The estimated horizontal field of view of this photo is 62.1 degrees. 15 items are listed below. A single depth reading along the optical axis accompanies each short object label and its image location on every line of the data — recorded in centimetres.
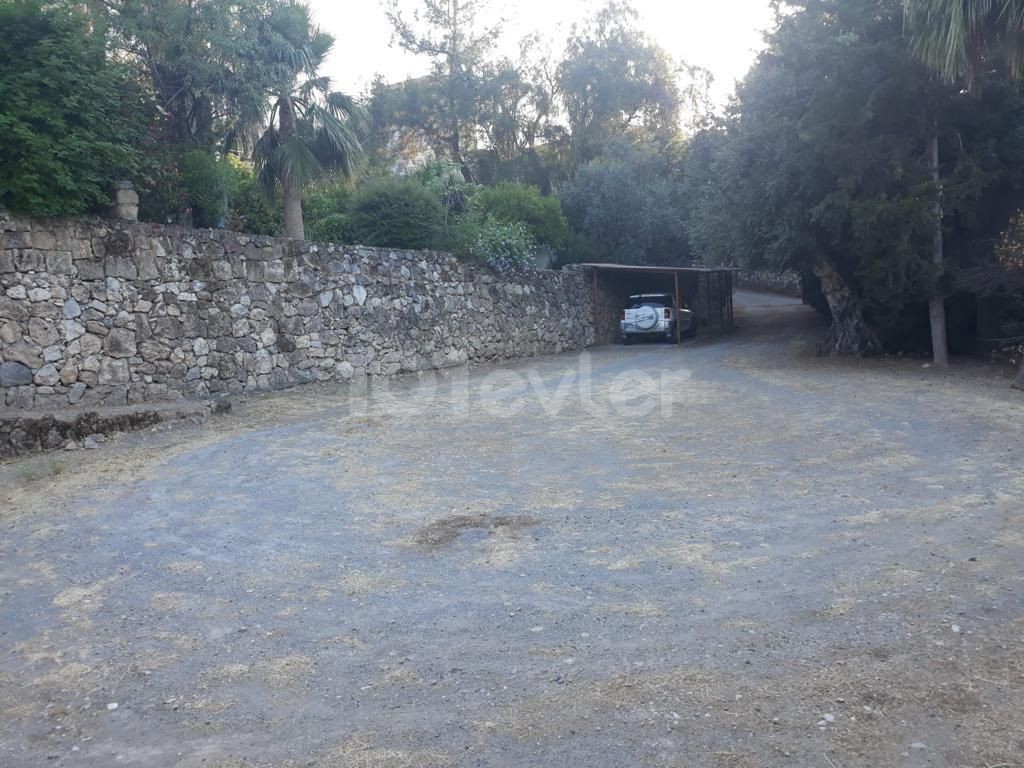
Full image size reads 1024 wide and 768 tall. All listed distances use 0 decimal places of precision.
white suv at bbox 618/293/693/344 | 2755
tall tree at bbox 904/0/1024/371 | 1177
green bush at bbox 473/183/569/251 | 2766
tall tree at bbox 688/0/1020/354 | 1739
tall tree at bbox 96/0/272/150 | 1780
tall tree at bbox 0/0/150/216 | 1161
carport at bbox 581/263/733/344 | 2838
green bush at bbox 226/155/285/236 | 1828
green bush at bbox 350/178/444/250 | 1970
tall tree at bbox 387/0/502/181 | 3778
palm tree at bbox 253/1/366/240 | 1745
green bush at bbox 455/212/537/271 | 2178
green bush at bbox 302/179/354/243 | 2016
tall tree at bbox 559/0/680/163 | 4181
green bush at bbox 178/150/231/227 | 1555
